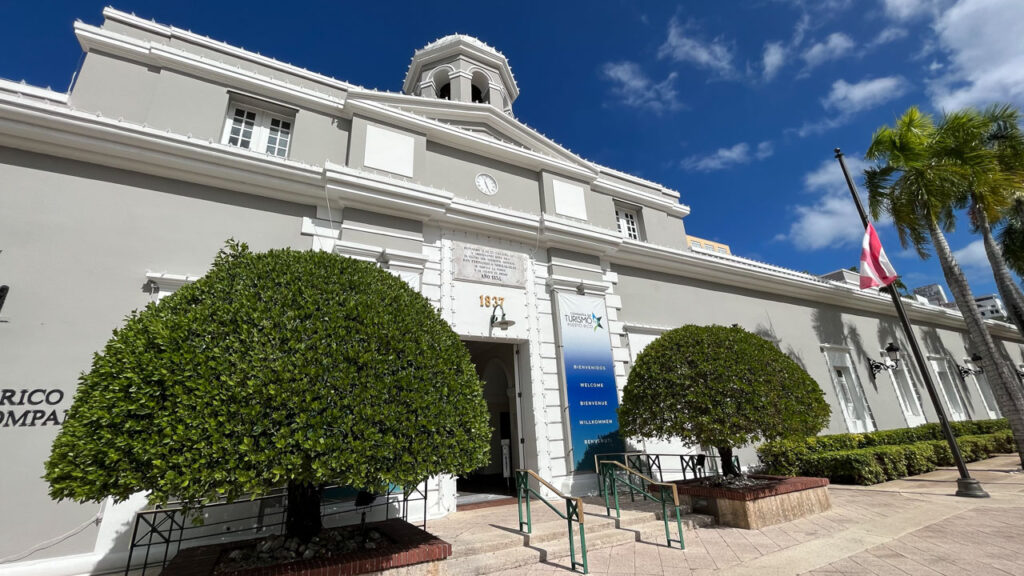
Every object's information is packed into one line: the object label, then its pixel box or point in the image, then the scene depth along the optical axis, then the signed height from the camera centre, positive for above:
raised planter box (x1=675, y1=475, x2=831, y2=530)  6.52 -1.12
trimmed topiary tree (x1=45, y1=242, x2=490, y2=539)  3.34 +0.46
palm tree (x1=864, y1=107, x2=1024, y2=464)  11.16 +6.11
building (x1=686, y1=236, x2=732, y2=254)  20.99 +9.14
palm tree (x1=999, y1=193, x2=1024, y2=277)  18.49 +7.33
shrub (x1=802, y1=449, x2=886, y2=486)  9.94 -0.96
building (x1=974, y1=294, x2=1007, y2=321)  60.67 +15.34
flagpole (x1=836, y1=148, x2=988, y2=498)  8.03 +0.06
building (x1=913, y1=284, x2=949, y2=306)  26.25 +7.65
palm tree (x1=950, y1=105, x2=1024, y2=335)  11.54 +6.51
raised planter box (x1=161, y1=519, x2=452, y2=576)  3.76 -1.00
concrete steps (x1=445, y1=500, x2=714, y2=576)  5.04 -1.30
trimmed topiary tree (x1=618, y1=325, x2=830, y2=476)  6.85 +0.62
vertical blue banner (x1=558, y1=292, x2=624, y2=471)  8.82 +1.20
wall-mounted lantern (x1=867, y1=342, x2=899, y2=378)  14.90 +2.02
